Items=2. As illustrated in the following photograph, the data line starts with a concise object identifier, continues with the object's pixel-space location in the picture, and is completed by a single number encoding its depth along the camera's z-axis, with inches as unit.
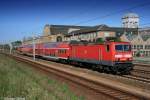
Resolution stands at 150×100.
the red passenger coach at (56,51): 1699.1
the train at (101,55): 1095.0
